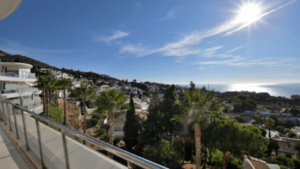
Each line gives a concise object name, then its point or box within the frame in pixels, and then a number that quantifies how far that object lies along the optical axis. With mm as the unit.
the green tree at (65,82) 21458
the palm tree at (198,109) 8602
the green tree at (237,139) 11680
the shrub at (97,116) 29188
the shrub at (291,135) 40938
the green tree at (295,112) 79625
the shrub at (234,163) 14484
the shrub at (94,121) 27144
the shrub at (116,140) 19986
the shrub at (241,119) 61500
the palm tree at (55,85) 17712
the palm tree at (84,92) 18334
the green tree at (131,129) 17188
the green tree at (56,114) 18222
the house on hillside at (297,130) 49062
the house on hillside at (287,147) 28469
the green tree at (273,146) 27697
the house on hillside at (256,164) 11675
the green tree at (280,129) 50619
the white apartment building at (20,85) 19469
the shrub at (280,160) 19991
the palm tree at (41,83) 17016
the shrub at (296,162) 19016
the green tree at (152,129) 16109
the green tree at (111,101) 12312
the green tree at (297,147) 24125
